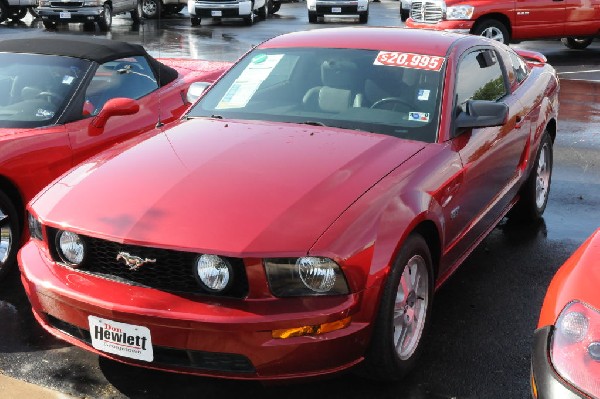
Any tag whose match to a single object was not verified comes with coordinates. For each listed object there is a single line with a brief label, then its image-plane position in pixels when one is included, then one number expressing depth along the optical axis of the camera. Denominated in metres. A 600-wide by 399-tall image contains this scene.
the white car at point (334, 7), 24.44
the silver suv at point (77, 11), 21.39
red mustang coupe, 3.44
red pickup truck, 15.12
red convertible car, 5.22
